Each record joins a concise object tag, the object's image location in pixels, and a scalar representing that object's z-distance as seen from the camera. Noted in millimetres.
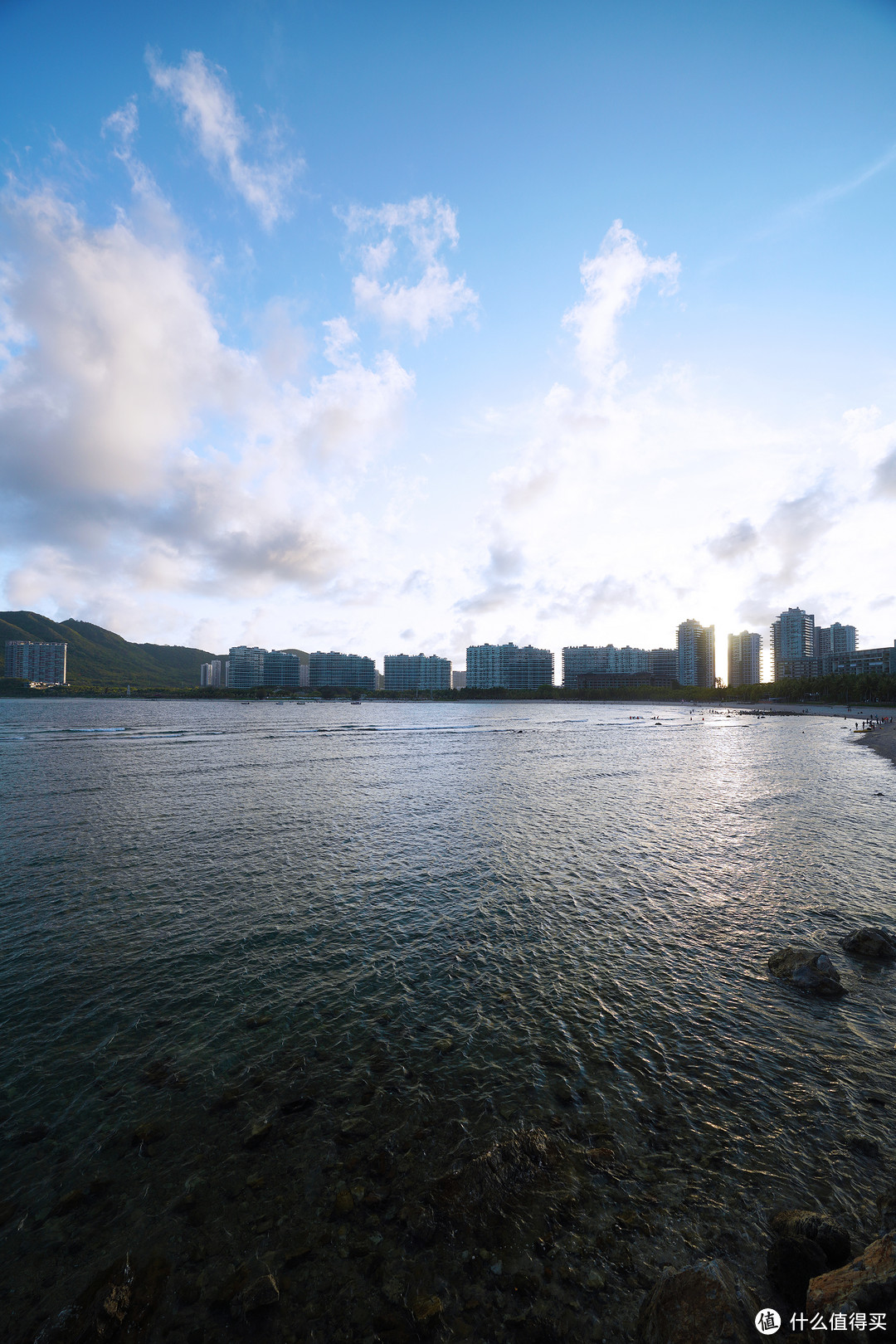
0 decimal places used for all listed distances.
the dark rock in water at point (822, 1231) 6441
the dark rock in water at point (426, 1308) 6145
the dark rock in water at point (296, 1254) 6820
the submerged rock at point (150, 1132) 8758
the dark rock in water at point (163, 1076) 10023
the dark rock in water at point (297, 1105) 9281
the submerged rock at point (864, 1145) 8279
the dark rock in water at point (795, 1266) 6148
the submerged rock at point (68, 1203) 7492
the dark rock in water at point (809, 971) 12969
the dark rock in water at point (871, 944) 14617
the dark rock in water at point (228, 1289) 6359
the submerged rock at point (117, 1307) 5988
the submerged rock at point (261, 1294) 6328
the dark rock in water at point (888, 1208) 7078
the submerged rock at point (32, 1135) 8711
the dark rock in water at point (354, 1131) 8695
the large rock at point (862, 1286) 5305
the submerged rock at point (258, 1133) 8625
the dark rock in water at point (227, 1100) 9438
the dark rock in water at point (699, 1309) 5555
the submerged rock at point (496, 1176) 7559
